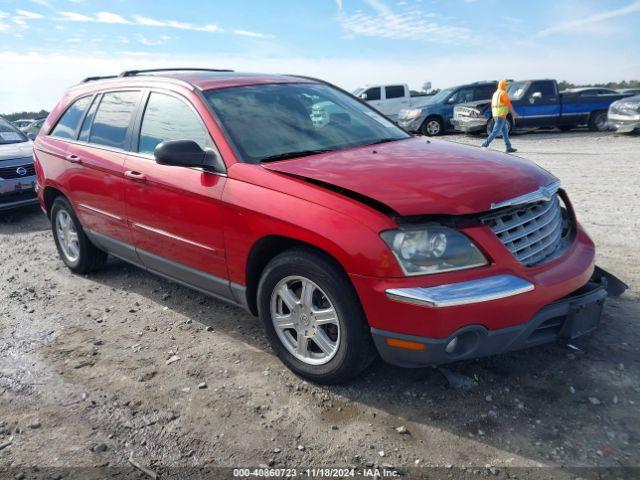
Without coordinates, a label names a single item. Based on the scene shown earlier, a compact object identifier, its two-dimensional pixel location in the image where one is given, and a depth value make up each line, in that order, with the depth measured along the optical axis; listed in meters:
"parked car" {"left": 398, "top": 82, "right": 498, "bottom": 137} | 18.23
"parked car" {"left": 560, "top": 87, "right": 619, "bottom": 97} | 17.41
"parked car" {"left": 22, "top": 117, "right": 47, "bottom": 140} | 17.92
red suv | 2.65
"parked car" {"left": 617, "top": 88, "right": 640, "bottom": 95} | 18.02
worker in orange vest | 12.66
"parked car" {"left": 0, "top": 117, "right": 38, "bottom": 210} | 7.93
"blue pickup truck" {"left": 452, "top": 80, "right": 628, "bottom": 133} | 17.20
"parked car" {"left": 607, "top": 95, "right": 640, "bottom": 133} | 14.76
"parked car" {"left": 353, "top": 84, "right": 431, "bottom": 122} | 21.89
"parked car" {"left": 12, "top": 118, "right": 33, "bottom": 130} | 26.51
